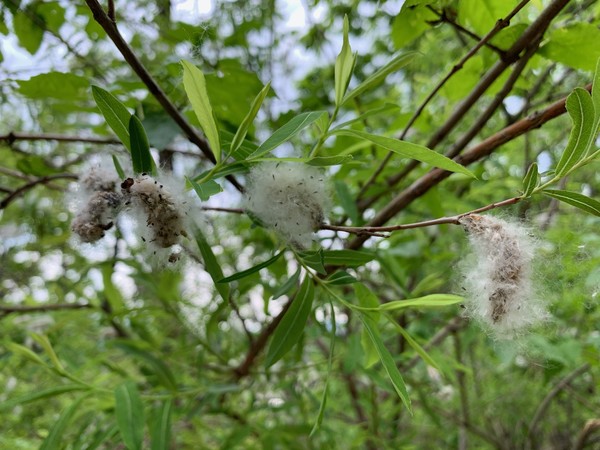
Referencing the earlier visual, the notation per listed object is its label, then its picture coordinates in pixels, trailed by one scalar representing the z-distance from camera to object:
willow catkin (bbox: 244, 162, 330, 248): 0.18
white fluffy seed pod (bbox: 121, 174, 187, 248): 0.16
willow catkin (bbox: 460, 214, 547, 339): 0.16
